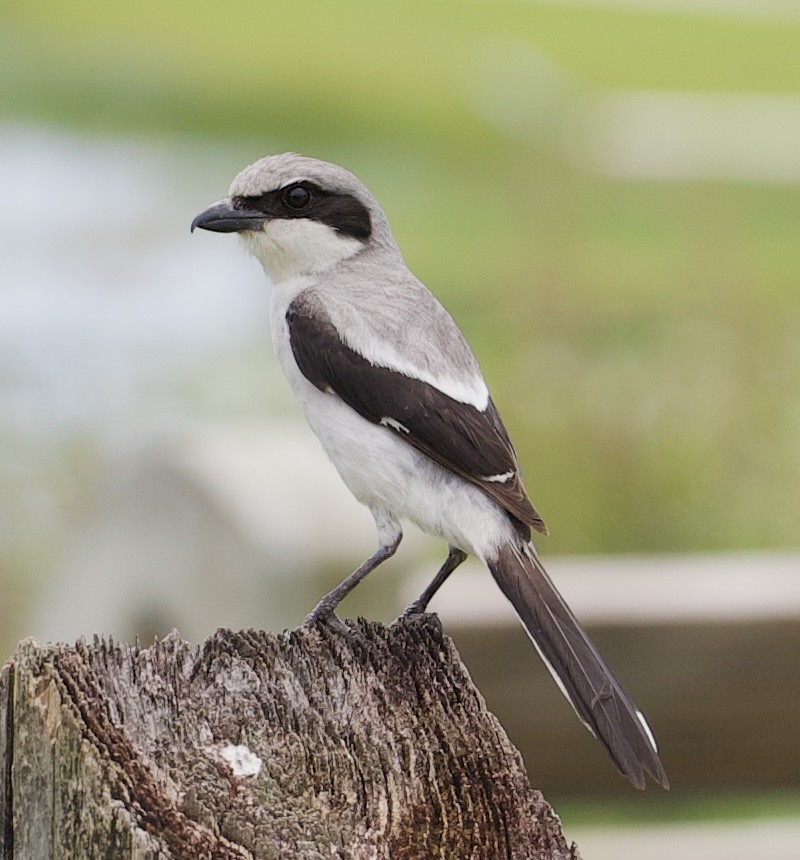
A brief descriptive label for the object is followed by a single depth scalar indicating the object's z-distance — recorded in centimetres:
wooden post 359
